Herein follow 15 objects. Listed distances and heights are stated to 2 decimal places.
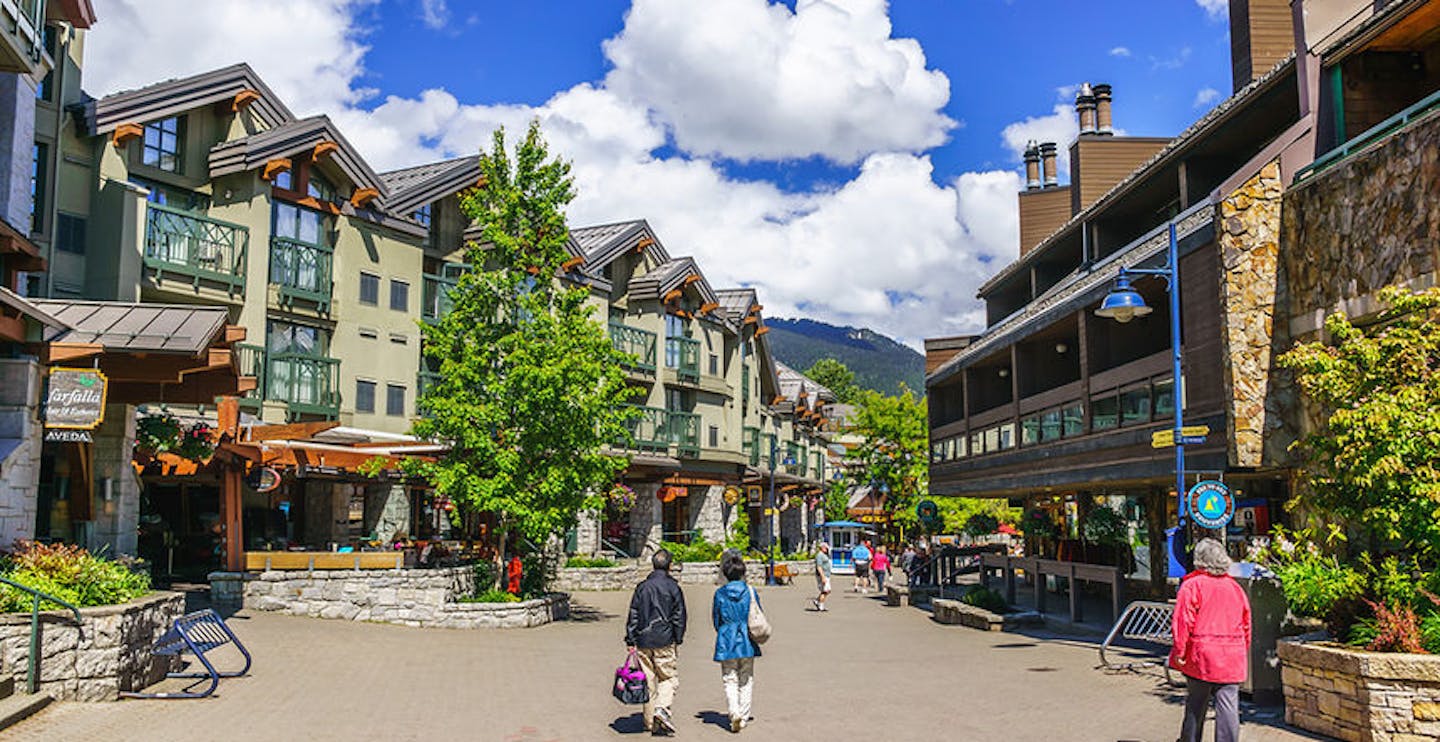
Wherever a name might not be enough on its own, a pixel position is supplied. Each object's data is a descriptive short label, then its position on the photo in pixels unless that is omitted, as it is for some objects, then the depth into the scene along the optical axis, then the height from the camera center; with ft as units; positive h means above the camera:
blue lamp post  49.01 +8.68
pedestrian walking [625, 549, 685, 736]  34.73 -4.17
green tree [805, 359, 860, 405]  378.12 +42.74
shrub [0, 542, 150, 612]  37.63 -2.80
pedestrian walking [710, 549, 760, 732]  34.83 -4.33
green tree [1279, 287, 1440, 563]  33.86 +2.59
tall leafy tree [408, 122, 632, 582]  70.33 +7.66
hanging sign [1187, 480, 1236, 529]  44.57 +0.19
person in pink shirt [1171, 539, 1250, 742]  28.84 -3.41
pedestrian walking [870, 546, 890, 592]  115.96 -6.31
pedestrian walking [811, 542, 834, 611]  91.91 -5.64
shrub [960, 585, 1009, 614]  78.73 -6.66
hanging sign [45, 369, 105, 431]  43.98 +3.65
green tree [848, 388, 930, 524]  164.76 +8.03
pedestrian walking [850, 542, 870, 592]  119.96 -6.37
